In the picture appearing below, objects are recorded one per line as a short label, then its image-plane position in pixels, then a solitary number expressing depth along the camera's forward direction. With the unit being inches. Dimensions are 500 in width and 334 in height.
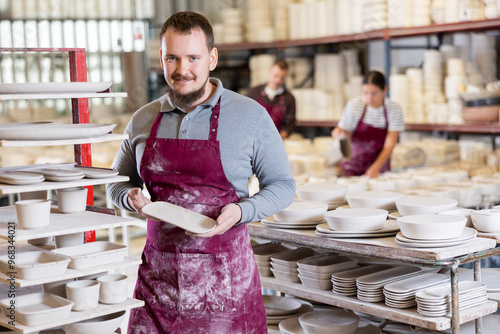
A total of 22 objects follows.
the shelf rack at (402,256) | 94.9
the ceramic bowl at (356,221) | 104.6
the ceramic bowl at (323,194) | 128.6
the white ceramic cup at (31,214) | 78.0
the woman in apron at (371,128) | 218.2
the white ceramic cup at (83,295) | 77.0
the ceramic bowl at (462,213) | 112.1
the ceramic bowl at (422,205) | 111.1
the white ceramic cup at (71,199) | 87.5
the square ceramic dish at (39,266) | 74.2
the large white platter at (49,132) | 79.9
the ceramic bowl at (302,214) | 115.3
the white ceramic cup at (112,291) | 79.4
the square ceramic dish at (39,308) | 73.2
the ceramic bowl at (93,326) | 78.3
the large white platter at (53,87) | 81.1
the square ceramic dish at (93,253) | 78.2
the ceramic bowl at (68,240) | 85.2
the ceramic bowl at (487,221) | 106.6
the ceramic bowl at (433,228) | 96.3
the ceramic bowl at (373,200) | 118.8
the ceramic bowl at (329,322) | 113.2
